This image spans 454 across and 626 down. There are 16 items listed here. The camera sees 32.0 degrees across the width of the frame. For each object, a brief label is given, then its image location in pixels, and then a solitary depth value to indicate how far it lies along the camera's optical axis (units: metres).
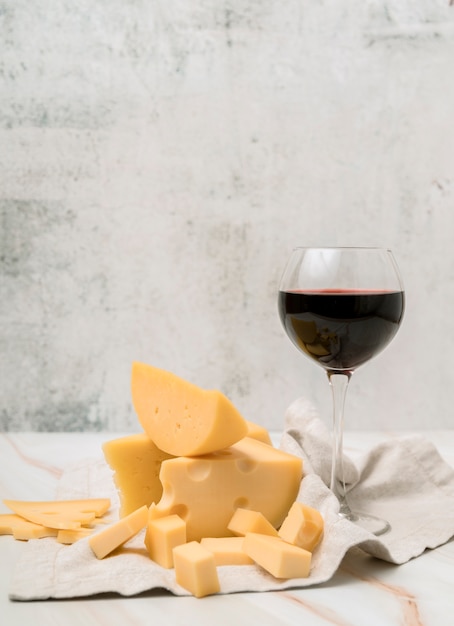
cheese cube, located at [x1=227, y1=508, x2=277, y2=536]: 0.80
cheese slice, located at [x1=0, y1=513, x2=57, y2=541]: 0.84
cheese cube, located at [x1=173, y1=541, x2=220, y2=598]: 0.69
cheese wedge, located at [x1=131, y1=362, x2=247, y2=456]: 0.81
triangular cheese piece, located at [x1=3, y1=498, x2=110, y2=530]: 0.85
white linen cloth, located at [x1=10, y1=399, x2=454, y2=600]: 0.72
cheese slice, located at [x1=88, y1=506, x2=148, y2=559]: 0.76
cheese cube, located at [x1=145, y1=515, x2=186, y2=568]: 0.75
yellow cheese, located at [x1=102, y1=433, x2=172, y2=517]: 0.89
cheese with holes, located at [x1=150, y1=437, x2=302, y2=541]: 0.82
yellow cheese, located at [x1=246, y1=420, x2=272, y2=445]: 0.94
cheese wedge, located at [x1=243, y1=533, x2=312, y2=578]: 0.72
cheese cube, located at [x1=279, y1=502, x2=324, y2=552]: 0.77
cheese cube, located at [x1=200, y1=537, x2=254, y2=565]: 0.76
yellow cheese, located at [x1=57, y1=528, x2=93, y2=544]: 0.82
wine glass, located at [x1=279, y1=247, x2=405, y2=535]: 0.85
